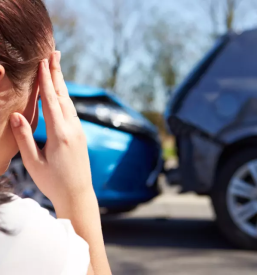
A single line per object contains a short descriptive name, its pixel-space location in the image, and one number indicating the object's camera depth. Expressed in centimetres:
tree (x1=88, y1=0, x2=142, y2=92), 2261
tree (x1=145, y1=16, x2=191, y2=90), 2269
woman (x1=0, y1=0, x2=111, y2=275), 72
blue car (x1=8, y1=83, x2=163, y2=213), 395
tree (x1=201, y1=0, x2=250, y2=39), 1962
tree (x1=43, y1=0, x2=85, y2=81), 1783
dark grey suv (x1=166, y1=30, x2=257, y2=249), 387
